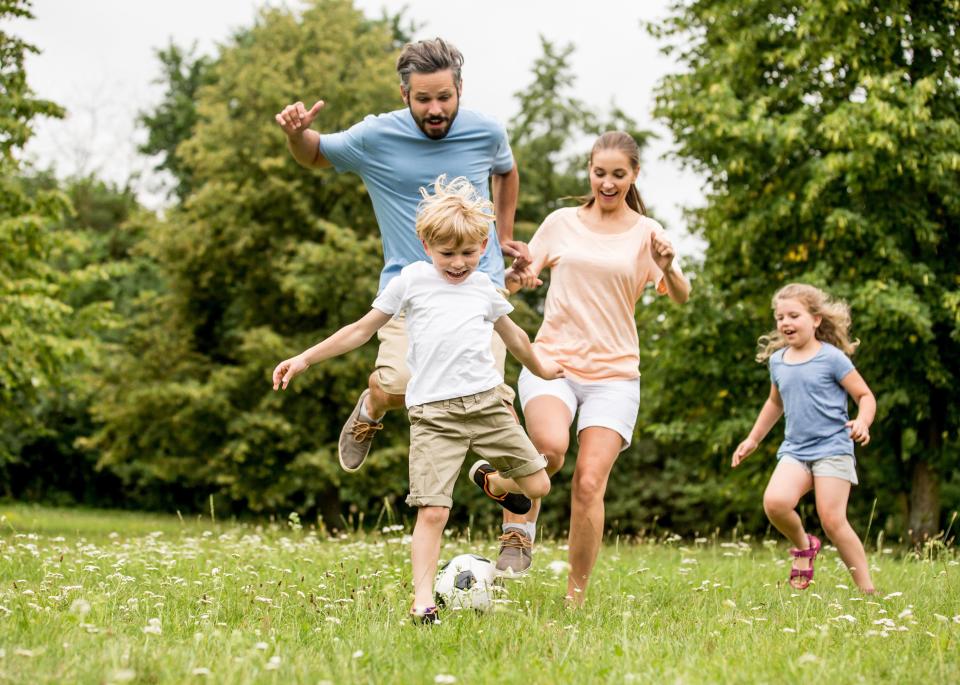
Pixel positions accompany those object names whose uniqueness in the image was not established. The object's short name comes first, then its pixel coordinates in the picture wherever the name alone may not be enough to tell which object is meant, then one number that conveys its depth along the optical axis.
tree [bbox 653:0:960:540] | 13.72
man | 5.39
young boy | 4.66
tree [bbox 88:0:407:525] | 22.34
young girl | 6.38
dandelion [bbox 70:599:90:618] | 3.26
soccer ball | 4.87
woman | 5.36
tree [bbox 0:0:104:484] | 14.06
